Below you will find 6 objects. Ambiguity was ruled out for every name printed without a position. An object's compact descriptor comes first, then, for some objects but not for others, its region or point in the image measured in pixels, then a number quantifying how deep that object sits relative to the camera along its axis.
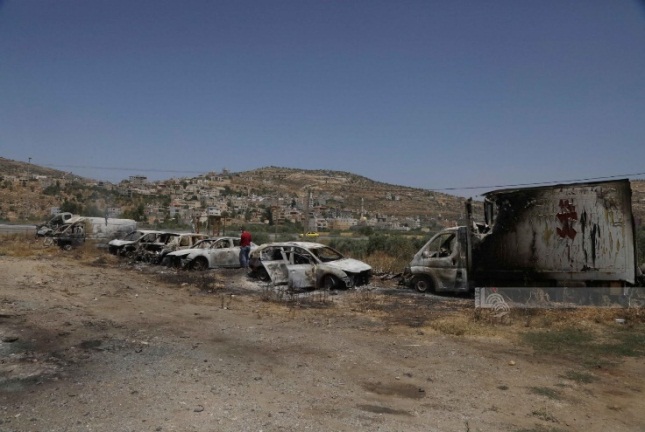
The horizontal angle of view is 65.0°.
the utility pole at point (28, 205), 55.99
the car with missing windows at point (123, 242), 23.14
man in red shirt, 18.45
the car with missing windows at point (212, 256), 18.86
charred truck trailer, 10.98
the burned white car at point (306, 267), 14.22
